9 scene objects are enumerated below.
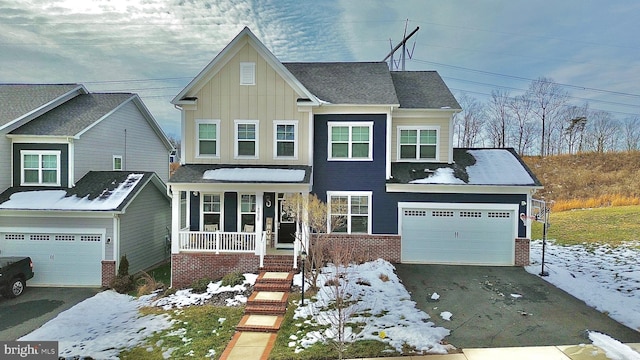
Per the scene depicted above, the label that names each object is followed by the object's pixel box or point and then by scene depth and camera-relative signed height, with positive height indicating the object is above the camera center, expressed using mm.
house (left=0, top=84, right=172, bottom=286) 13094 -950
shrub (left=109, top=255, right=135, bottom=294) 12461 -4132
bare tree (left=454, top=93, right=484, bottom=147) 37594 +6106
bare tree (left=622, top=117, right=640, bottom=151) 36656 +5164
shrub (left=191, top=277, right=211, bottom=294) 11467 -3955
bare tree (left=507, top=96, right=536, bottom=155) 36812 +5900
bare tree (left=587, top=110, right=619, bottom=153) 36969 +5463
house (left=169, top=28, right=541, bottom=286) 13469 +100
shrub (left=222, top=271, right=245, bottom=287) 11438 -3698
